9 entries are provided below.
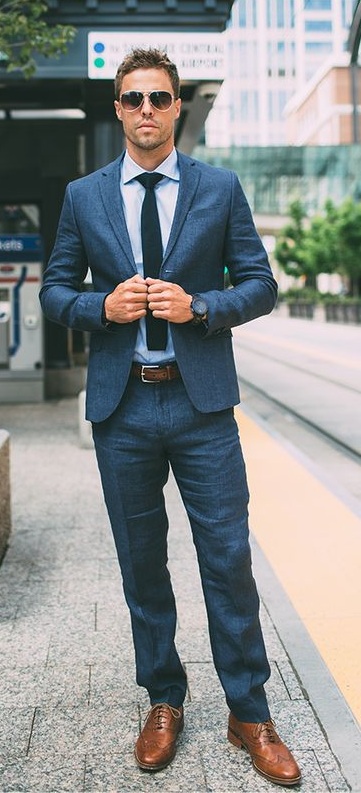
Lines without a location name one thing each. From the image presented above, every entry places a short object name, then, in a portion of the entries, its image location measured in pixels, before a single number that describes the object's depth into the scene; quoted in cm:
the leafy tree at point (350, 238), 5172
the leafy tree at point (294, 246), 6862
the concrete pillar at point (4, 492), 549
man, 286
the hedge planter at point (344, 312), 4482
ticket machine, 1234
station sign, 858
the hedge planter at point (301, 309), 5725
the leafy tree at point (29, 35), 698
